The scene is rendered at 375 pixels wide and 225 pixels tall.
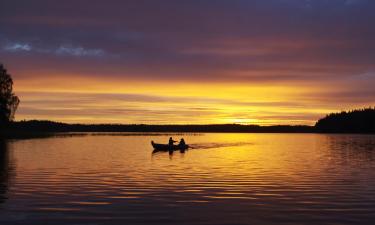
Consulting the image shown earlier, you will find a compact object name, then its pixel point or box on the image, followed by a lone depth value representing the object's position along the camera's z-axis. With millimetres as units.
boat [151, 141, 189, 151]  71212
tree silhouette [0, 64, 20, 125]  95250
